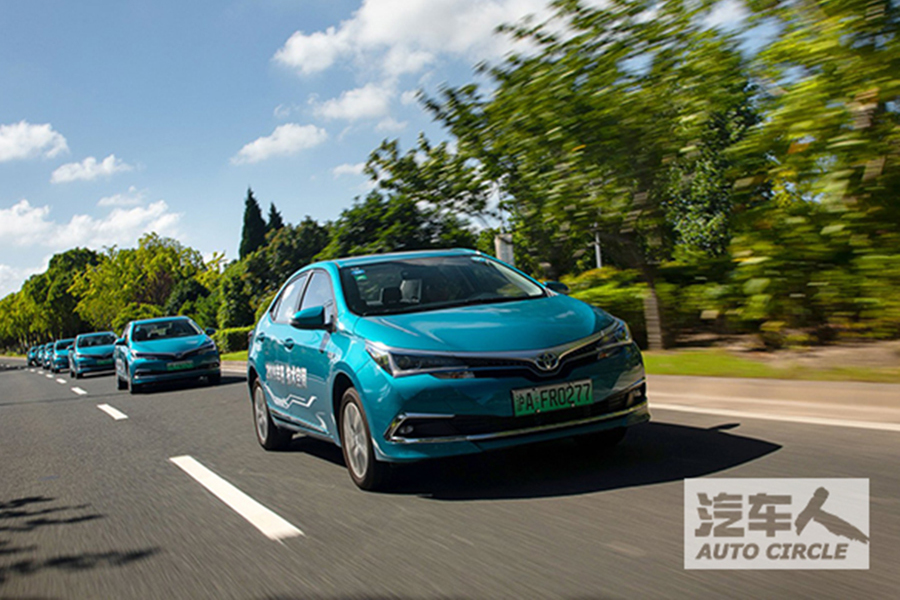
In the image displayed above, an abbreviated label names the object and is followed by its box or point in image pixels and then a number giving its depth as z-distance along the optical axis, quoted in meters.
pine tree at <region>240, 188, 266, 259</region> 107.56
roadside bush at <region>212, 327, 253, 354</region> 42.44
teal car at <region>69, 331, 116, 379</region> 28.03
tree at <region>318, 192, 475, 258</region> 17.58
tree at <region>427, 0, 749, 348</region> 11.26
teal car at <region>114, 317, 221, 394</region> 17.59
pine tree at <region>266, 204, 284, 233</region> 114.31
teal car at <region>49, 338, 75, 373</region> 37.28
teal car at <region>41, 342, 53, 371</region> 45.47
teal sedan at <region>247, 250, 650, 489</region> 4.99
